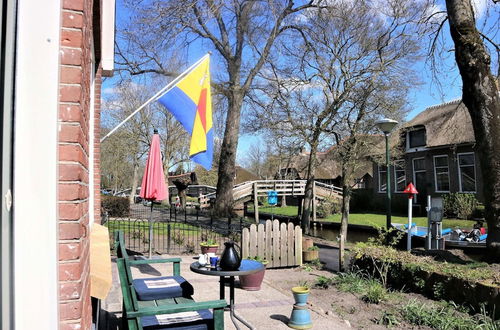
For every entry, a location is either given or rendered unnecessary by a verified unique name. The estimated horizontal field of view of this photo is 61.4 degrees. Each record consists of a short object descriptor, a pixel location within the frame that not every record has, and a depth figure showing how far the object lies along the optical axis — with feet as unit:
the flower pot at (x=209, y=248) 31.89
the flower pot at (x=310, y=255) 36.01
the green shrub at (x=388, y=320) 19.01
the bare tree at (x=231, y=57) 60.80
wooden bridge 95.04
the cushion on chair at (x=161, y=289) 14.67
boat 45.24
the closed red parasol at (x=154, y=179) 29.73
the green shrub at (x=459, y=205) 78.18
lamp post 35.19
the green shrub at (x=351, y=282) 25.18
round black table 15.17
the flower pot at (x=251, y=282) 24.61
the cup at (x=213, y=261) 16.21
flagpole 23.02
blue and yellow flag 21.15
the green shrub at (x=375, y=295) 22.68
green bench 10.83
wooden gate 33.12
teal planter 17.67
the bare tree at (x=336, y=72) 54.39
